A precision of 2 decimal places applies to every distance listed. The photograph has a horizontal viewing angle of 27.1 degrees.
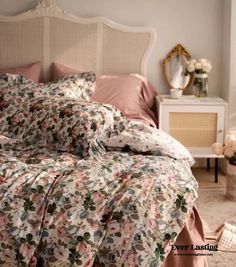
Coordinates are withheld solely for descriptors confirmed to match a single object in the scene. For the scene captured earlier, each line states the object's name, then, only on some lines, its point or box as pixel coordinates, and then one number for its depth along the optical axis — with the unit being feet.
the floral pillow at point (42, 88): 11.18
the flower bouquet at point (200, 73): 13.47
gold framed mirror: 14.03
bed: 6.46
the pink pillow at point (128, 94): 12.85
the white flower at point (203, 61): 13.53
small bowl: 13.26
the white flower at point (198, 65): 13.47
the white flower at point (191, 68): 13.55
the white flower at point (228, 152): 11.59
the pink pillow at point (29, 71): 13.38
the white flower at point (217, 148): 11.98
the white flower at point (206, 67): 13.44
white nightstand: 12.82
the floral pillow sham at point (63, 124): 8.77
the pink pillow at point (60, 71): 13.53
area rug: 8.68
